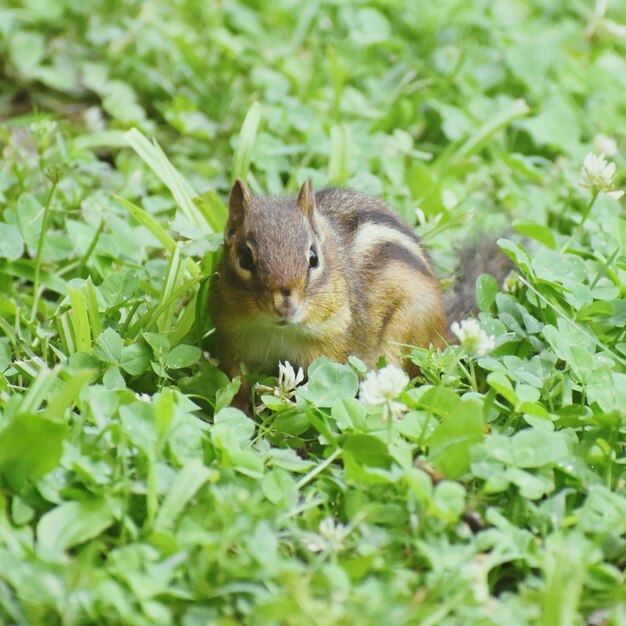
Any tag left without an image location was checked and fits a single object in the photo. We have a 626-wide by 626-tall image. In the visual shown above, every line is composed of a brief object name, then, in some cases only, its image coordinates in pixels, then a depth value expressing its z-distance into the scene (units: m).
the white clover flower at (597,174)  6.61
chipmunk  6.12
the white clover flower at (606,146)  8.37
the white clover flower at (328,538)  4.73
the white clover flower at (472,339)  5.31
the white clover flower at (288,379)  6.11
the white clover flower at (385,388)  5.20
